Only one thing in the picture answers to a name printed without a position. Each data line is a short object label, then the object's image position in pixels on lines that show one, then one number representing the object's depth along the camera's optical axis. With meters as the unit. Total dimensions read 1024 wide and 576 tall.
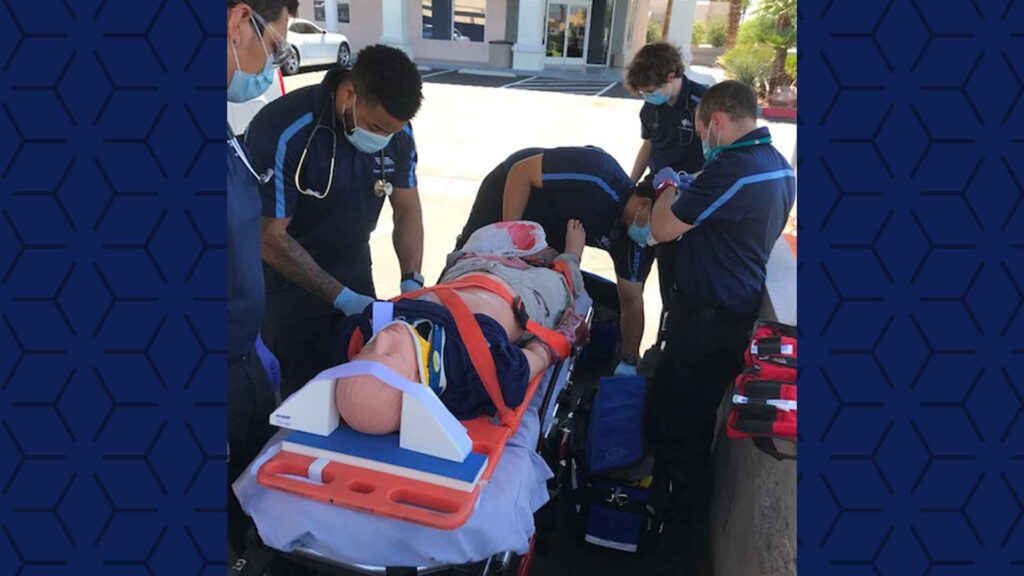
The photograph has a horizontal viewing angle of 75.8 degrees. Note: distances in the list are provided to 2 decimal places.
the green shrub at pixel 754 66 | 14.91
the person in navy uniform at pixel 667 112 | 3.55
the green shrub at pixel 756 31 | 15.82
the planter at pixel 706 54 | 24.38
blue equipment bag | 2.54
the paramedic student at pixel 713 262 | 2.34
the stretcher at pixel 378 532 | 1.56
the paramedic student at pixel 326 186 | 2.39
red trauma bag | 1.55
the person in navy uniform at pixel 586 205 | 3.14
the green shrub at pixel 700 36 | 26.55
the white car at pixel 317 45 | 16.44
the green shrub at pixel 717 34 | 25.52
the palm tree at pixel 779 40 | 14.58
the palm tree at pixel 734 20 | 18.74
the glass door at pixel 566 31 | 20.55
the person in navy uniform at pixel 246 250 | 1.54
